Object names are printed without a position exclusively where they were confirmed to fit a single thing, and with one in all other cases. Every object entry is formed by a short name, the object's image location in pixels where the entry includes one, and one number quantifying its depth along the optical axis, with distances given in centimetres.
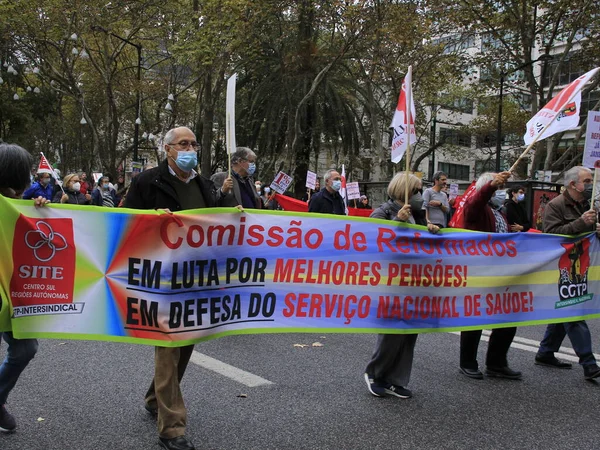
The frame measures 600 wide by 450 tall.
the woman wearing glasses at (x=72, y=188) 1122
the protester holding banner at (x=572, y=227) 526
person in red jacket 522
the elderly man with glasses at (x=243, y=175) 639
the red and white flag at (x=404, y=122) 475
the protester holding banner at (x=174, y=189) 375
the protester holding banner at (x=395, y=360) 468
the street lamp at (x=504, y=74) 1944
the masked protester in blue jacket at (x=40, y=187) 1005
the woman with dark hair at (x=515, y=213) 916
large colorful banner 368
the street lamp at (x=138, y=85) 2339
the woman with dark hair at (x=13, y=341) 362
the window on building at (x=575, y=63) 2073
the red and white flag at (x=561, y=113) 500
